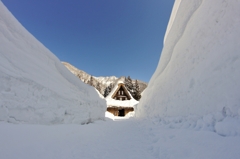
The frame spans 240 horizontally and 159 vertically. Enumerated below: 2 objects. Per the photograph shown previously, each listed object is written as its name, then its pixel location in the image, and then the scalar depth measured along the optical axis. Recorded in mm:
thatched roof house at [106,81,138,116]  23234
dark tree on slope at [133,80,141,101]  36625
